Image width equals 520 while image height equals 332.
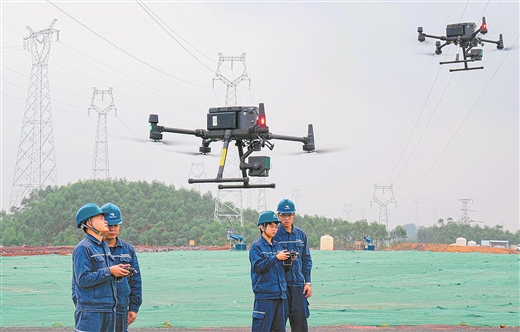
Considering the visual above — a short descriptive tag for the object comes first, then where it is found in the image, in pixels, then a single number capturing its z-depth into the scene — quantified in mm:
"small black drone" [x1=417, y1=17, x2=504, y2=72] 19234
